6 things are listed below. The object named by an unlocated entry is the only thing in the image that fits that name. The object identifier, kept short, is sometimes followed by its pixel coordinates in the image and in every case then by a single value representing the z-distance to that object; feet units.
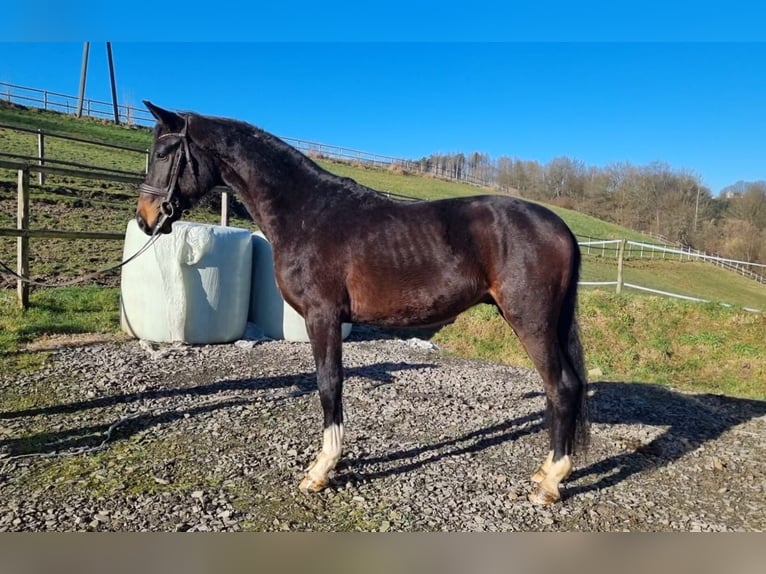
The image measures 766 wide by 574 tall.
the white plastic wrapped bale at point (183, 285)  20.71
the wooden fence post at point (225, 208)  29.55
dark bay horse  10.25
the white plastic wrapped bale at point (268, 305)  23.86
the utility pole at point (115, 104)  97.85
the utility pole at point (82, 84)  86.62
